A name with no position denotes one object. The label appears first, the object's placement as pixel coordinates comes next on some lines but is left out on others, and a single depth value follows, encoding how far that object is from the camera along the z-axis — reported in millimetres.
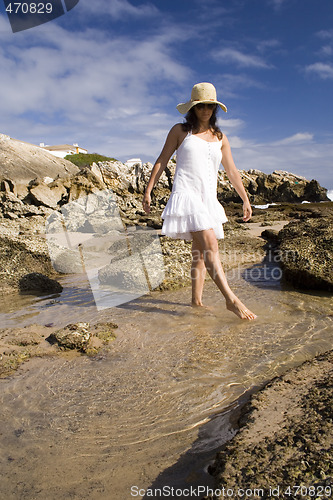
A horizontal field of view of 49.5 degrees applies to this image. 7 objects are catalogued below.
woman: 3254
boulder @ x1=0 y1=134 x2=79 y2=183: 21112
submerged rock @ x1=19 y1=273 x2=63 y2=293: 4777
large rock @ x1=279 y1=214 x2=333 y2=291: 3955
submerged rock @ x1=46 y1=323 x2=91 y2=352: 2736
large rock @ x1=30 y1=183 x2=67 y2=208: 16094
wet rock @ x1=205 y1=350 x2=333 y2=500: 1191
